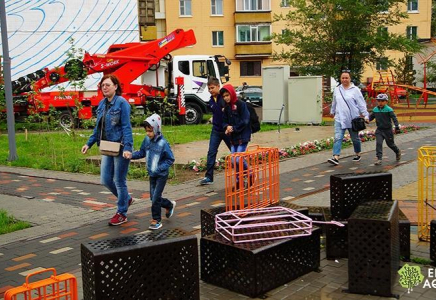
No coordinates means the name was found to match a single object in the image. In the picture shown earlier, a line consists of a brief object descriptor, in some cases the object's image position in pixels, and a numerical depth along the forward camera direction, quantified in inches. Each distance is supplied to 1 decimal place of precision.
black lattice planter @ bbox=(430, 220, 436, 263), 200.1
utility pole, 511.5
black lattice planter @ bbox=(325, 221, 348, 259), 209.5
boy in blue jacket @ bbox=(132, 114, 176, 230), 269.6
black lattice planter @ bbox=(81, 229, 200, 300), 153.6
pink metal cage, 189.5
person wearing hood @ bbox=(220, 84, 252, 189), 337.1
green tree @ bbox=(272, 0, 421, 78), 967.6
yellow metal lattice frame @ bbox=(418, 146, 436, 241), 216.8
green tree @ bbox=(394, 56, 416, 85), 1608.0
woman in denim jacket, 277.6
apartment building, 1899.6
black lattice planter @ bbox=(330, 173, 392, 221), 219.5
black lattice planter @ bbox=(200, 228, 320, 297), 178.2
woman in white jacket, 442.8
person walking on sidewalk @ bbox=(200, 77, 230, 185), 355.6
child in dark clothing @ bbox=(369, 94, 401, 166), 441.1
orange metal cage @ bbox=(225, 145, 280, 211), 229.3
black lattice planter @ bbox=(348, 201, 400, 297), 173.6
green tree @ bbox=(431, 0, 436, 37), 2242.9
